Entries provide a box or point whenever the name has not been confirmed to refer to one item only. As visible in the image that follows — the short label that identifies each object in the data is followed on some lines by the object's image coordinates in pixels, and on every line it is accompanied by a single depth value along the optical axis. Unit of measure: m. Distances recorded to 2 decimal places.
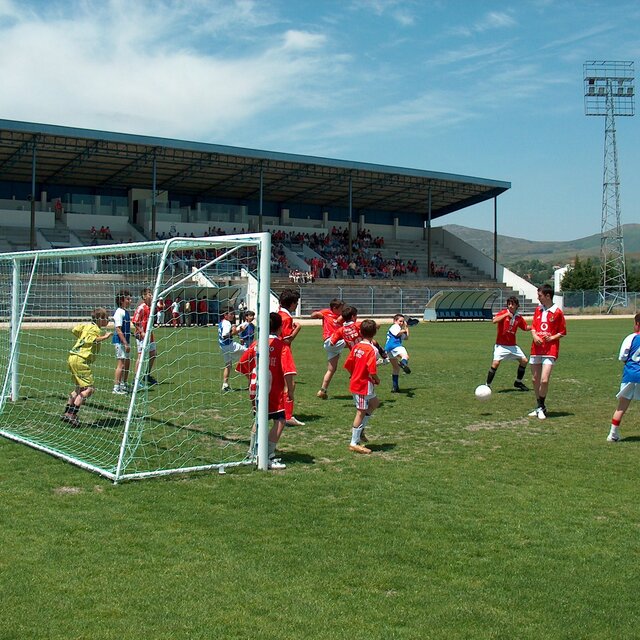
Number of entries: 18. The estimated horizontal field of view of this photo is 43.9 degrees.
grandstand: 47.31
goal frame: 7.89
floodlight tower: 63.12
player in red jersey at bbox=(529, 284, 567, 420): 11.98
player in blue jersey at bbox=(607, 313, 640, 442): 9.77
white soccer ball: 11.89
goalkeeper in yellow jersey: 10.70
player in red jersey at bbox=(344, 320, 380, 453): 9.34
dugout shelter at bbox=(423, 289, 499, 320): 46.34
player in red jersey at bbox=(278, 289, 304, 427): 10.48
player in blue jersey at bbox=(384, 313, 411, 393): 14.41
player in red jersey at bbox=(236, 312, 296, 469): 8.56
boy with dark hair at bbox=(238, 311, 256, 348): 14.31
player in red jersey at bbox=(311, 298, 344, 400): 13.46
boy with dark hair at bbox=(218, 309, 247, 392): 14.47
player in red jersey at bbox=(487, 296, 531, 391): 14.32
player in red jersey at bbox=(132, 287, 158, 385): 13.27
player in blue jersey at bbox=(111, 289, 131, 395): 13.25
